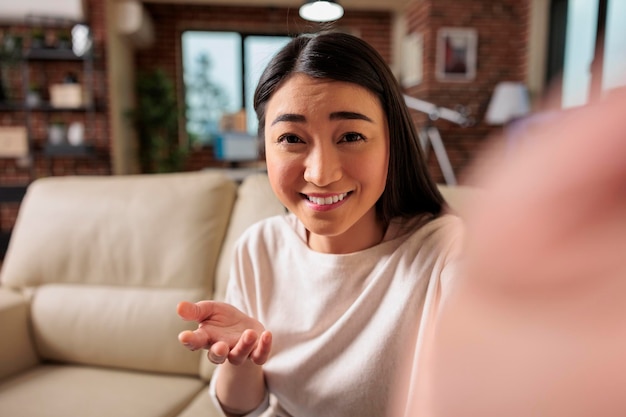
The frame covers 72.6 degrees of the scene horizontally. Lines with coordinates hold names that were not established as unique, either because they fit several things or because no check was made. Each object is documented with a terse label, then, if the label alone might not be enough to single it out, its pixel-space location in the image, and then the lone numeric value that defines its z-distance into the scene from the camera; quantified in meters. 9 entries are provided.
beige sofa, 1.27
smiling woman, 0.63
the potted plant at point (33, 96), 4.45
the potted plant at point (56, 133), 4.52
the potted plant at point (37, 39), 4.32
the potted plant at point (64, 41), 4.41
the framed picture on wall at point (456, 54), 4.55
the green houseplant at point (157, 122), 5.16
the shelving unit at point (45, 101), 4.43
